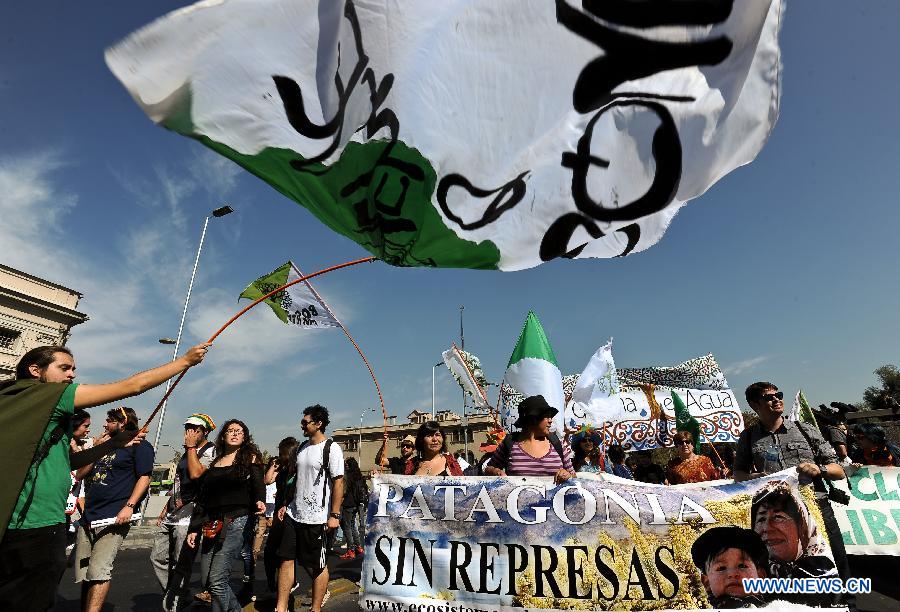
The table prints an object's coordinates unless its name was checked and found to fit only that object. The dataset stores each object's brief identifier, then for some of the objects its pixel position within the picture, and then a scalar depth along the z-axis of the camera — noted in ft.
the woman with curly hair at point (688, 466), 21.25
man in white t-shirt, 15.97
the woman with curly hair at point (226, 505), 14.55
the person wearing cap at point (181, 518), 16.43
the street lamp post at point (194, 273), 54.19
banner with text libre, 15.97
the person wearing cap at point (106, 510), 14.52
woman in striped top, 14.15
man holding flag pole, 7.54
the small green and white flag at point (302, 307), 25.11
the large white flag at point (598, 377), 39.75
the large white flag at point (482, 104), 9.57
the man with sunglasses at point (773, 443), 13.69
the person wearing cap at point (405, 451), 28.45
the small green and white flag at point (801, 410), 29.60
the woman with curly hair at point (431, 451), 16.47
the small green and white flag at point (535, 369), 30.45
